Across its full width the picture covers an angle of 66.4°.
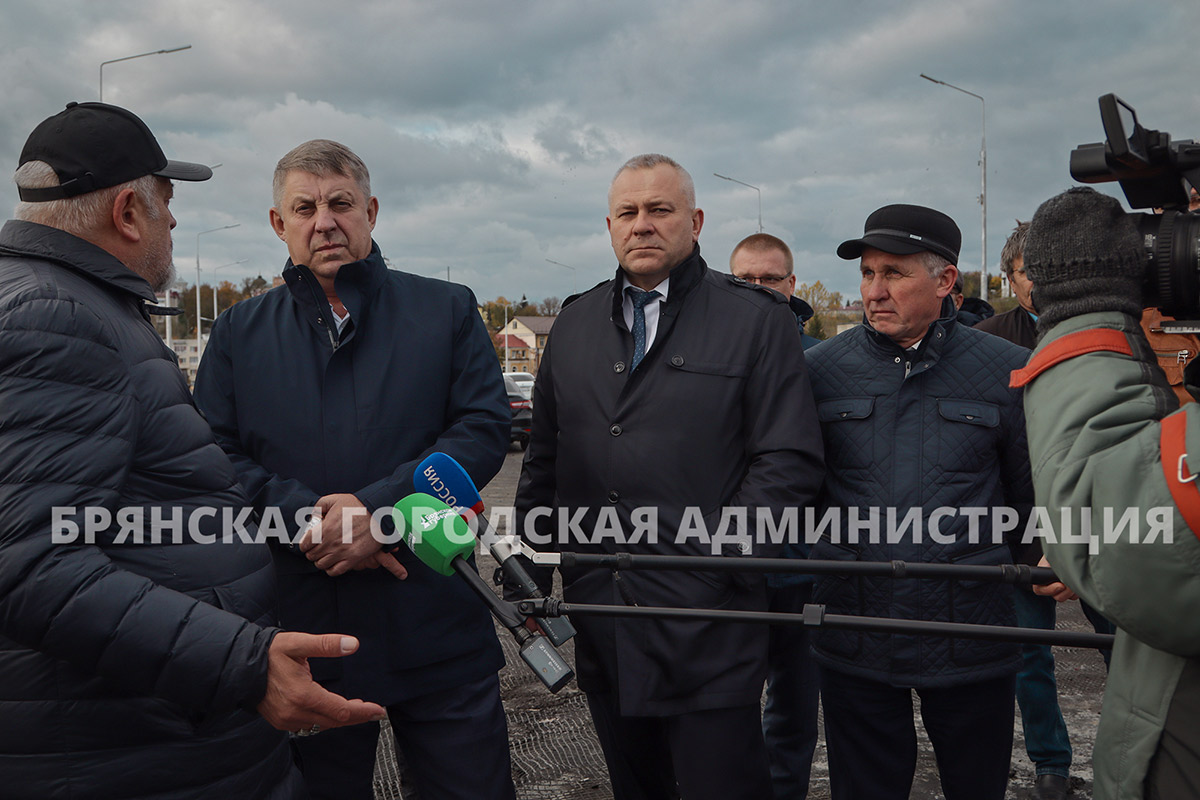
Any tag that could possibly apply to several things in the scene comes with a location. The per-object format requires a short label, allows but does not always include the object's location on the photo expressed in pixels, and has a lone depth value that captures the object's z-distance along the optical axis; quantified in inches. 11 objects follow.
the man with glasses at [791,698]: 155.8
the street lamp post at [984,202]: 941.8
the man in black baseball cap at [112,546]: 67.9
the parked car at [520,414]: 681.6
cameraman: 54.0
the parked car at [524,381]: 940.2
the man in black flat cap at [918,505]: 114.4
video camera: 60.5
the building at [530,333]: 4158.5
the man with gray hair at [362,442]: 110.7
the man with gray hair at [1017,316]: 185.2
